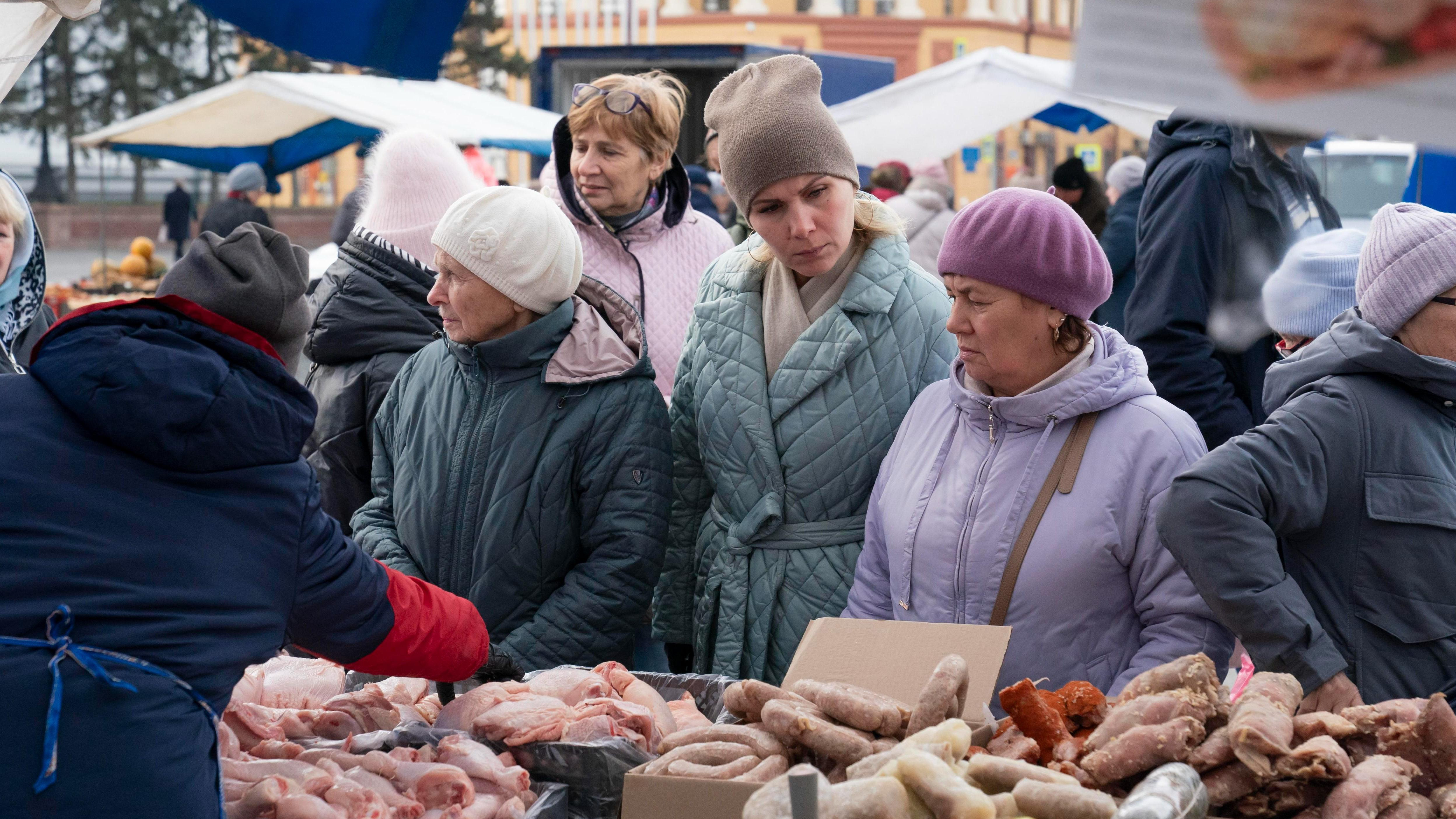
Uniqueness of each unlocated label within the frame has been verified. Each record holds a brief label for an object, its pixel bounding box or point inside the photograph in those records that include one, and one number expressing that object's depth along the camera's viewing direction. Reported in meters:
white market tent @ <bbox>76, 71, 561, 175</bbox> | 12.57
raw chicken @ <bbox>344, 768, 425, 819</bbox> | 2.45
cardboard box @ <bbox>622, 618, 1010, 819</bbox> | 2.30
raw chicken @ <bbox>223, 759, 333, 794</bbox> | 2.44
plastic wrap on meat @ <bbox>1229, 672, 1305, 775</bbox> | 1.95
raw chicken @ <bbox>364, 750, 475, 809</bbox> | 2.47
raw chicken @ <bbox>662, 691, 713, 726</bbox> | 2.71
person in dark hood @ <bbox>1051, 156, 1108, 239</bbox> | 8.38
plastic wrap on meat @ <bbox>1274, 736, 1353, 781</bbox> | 1.96
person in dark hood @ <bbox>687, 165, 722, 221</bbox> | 8.23
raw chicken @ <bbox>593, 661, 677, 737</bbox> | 2.70
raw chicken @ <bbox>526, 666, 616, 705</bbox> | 2.76
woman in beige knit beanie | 3.07
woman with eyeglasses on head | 4.28
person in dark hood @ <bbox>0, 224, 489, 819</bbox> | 1.93
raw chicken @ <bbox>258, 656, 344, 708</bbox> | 2.86
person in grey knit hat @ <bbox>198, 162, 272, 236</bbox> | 12.61
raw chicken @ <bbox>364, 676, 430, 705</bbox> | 2.95
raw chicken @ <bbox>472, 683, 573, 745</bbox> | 2.59
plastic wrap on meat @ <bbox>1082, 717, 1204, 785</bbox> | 1.95
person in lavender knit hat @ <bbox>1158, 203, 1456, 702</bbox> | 2.42
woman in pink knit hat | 3.90
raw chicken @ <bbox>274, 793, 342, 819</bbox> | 2.33
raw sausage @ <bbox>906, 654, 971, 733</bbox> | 2.12
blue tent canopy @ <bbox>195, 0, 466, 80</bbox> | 3.25
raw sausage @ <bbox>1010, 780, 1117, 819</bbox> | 1.79
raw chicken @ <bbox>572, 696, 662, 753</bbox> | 2.61
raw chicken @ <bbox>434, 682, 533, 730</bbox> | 2.68
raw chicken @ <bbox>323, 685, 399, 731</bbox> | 2.82
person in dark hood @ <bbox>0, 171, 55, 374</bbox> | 3.82
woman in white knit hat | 3.12
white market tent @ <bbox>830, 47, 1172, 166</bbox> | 9.51
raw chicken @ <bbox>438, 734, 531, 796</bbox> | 2.49
